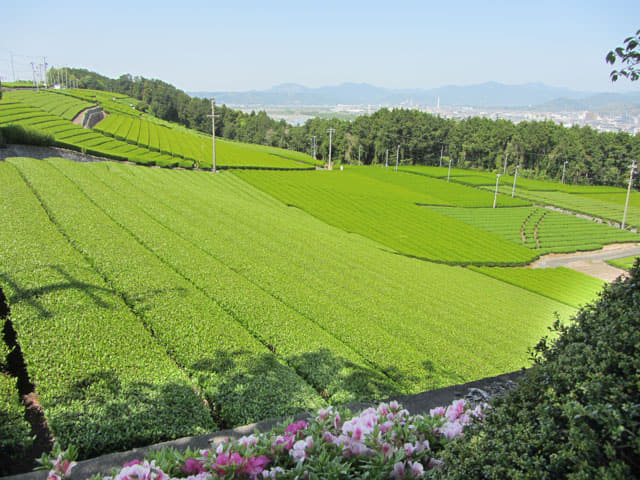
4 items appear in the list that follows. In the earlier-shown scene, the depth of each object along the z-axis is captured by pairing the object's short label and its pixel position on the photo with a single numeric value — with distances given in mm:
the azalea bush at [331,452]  3311
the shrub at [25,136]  32375
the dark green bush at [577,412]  2307
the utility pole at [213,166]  48222
